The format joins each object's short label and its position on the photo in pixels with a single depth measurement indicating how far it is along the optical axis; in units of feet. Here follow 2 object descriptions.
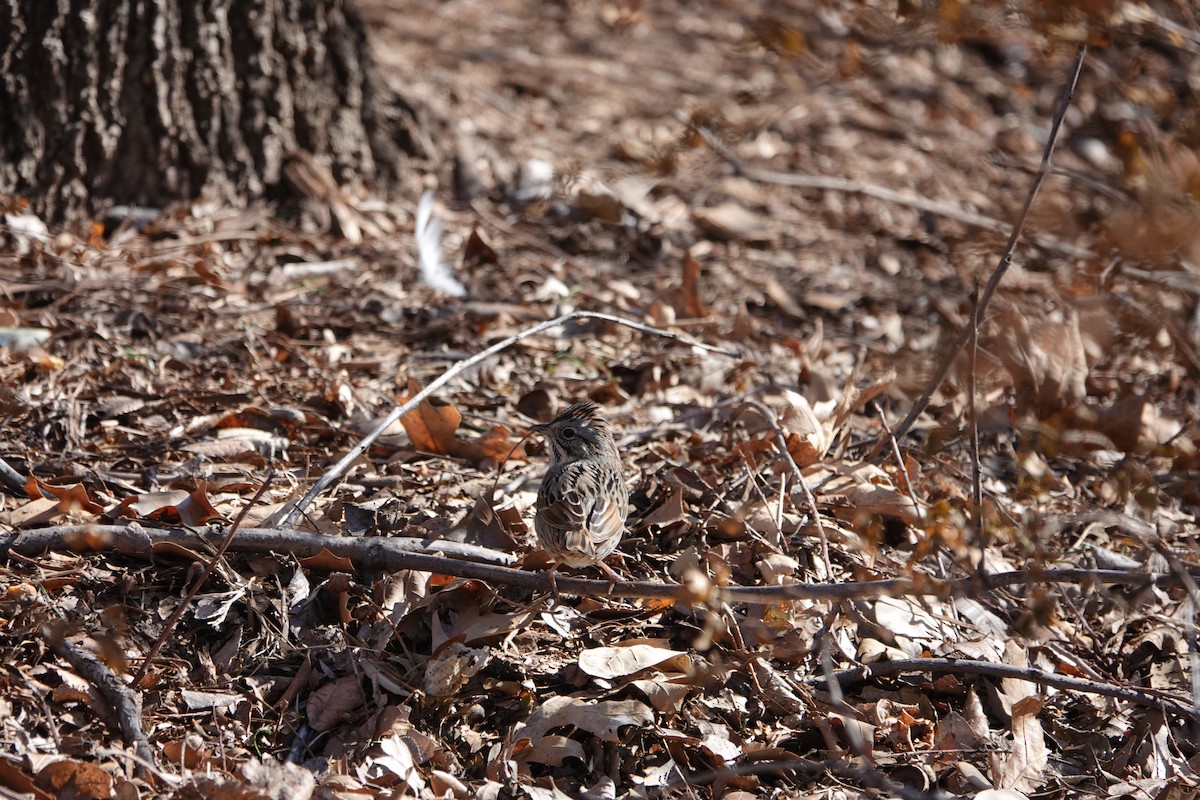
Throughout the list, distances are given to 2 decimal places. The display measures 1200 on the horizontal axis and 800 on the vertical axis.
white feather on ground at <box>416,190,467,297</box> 43.09
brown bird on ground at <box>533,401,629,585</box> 26.68
